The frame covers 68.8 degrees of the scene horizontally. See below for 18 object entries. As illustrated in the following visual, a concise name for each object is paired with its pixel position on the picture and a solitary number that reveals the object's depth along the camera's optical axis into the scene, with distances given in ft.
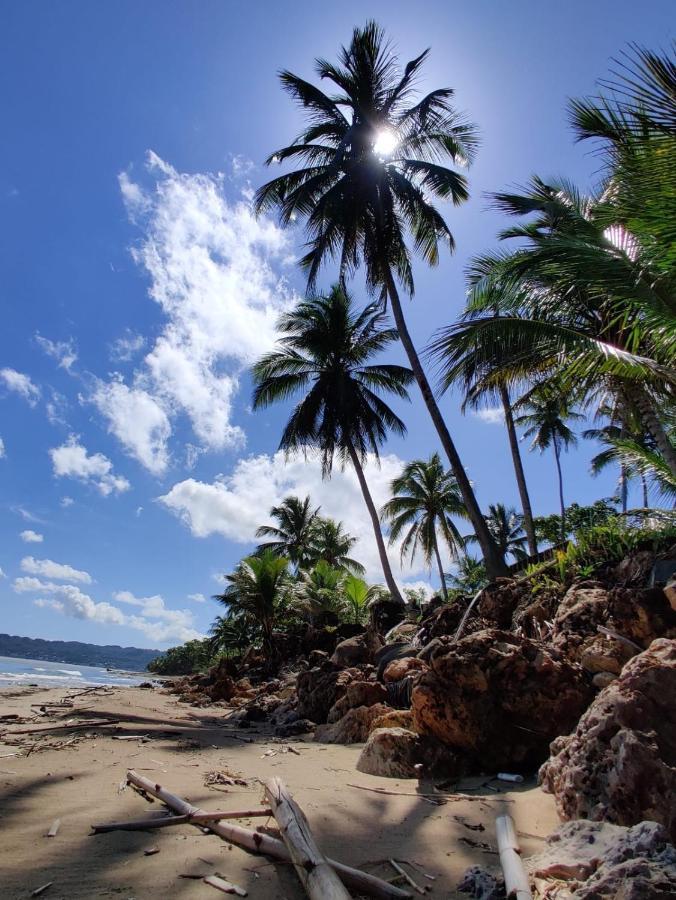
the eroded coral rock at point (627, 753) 8.72
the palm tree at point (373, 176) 45.01
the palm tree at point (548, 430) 85.25
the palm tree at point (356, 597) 65.62
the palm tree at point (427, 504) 83.05
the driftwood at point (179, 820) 9.03
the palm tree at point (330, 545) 105.09
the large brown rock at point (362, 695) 23.78
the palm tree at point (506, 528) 102.68
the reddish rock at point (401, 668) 24.25
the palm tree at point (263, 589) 61.87
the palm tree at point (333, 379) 61.77
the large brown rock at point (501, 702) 14.44
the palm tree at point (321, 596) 63.40
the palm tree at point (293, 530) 105.50
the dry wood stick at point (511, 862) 6.73
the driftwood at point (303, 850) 6.61
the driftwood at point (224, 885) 7.07
